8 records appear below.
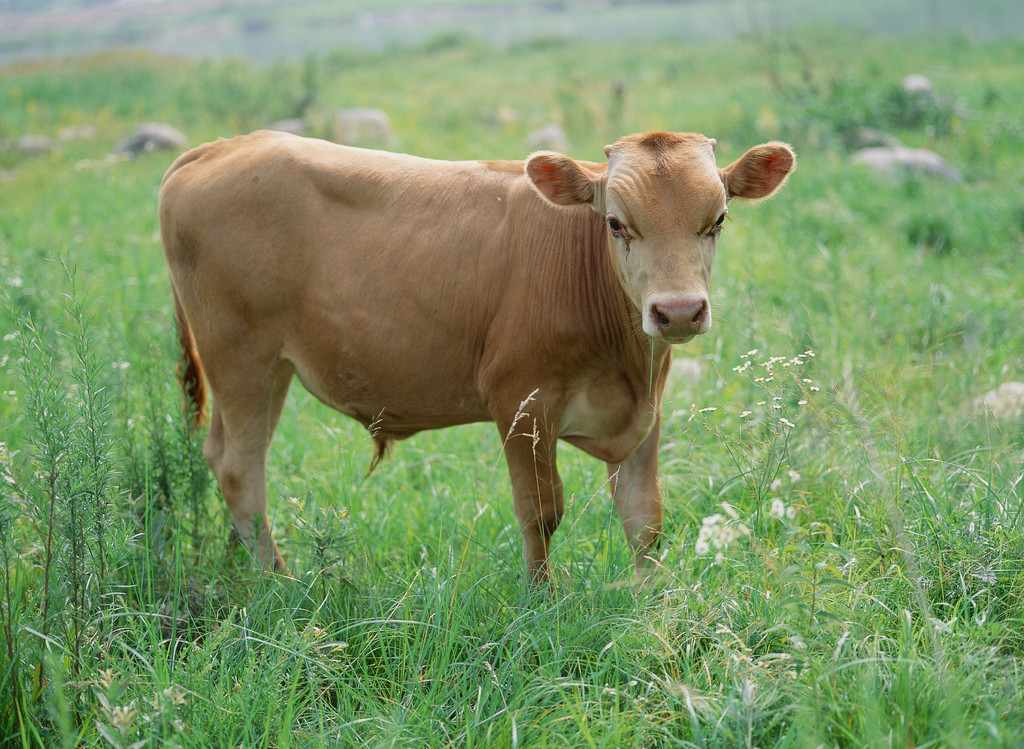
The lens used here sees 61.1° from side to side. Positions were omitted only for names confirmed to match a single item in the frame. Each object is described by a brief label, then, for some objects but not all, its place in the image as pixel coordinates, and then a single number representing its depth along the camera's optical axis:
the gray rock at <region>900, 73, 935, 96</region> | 12.09
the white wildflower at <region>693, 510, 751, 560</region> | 2.38
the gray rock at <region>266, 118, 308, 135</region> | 12.50
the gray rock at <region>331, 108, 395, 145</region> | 11.88
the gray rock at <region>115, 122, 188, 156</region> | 12.34
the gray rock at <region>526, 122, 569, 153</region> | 11.82
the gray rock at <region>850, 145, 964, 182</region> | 9.02
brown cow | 3.21
